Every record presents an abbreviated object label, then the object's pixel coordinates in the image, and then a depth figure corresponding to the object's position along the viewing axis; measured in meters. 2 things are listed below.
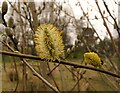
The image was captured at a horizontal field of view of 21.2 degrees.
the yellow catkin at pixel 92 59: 0.26
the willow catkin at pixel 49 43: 0.26
